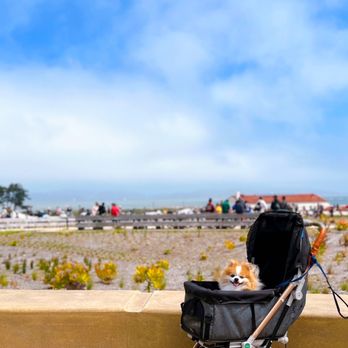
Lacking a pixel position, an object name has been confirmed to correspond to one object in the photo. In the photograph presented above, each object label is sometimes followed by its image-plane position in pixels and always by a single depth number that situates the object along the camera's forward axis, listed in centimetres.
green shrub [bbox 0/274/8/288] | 998
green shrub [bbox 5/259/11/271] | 1285
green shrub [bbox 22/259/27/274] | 1236
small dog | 302
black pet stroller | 265
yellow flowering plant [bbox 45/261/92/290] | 945
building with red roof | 8225
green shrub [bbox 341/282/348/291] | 877
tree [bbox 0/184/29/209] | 6325
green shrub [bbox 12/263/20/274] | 1237
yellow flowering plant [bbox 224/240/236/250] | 1620
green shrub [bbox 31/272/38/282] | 1138
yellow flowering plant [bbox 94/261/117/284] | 1087
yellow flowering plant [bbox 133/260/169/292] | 891
